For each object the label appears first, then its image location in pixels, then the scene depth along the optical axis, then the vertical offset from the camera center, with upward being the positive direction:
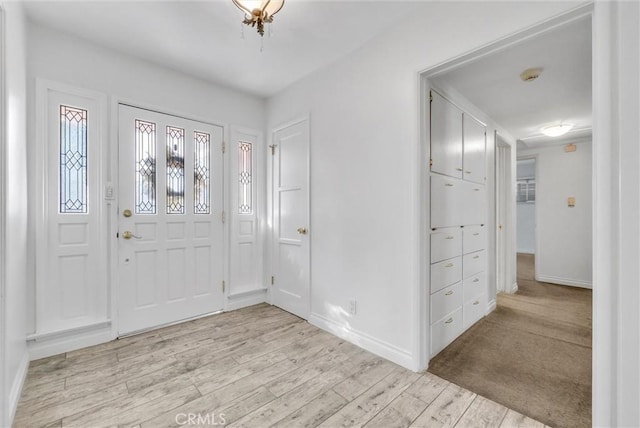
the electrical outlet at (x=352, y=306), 2.55 -0.86
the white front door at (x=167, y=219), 2.68 -0.06
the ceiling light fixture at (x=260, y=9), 1.70 +1.26
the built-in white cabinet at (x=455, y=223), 2.32 -0.10
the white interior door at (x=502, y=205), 4.17 +0.11
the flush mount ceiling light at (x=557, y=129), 3.77 +1.13
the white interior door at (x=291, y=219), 3.09 -0.07
